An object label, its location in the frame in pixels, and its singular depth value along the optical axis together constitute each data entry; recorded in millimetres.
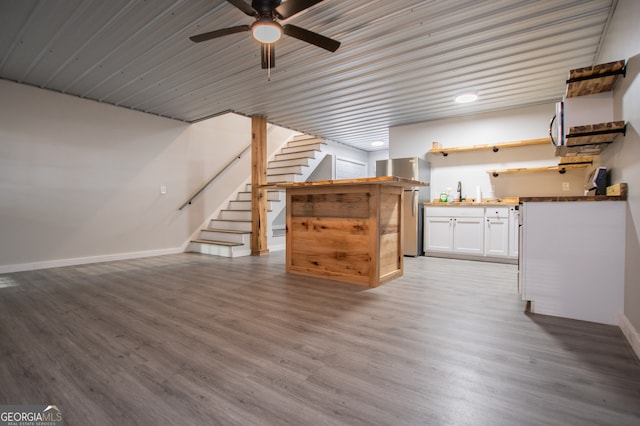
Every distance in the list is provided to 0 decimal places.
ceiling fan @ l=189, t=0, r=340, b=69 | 2201
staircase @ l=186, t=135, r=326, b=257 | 5414
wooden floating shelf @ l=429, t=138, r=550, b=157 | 4778
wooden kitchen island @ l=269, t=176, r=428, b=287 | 3211
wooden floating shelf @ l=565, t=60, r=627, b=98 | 2129
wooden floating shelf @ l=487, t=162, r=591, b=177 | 4441
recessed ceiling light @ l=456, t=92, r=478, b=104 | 4461
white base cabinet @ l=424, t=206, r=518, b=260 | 4602
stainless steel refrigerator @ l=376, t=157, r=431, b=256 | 5285
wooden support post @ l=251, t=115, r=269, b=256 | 5426
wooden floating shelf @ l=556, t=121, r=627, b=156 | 2109
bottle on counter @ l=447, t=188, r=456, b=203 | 5450
